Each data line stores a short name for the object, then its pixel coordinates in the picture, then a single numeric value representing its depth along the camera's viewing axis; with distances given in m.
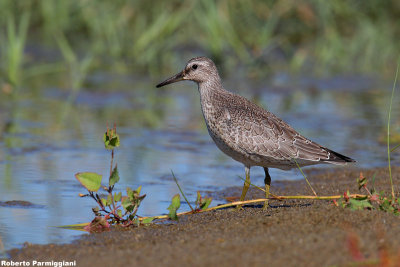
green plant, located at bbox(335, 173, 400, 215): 10.05
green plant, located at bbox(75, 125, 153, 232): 10.57
